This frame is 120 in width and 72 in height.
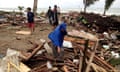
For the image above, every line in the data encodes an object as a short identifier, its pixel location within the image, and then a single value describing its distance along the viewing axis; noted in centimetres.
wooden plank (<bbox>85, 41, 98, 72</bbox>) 313
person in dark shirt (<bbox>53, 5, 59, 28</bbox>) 651
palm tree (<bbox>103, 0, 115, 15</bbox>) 1479
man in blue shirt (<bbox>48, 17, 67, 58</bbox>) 327
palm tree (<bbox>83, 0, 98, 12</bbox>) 1813
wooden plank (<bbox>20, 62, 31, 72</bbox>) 316
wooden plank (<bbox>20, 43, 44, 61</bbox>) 353
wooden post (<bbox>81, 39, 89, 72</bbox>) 316
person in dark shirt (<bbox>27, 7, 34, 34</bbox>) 587
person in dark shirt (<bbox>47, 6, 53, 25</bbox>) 698
